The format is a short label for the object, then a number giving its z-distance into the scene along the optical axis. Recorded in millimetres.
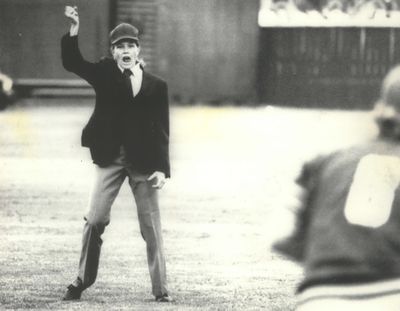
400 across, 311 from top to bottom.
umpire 17016
